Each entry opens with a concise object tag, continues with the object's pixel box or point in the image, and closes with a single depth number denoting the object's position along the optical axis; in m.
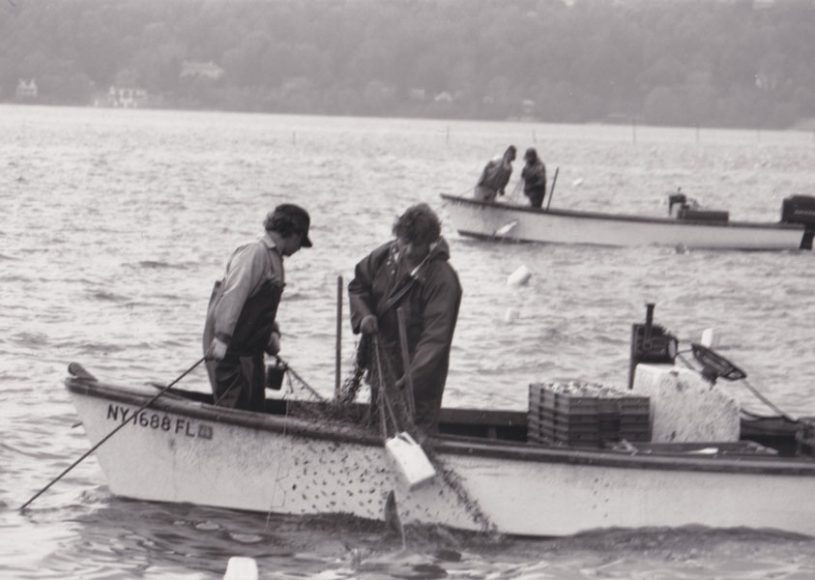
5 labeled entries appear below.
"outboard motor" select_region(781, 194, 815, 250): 35.62
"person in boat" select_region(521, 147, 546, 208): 34.12
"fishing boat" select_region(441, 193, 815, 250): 34.19
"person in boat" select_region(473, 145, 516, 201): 33.69
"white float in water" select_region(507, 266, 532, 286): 29.69
